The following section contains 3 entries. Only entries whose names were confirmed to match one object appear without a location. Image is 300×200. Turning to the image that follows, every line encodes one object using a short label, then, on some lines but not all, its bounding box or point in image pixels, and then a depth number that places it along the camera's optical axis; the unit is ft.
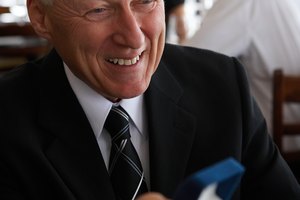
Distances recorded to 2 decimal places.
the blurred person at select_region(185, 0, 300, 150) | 6.79
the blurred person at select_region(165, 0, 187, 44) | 11.10
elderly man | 3.03
